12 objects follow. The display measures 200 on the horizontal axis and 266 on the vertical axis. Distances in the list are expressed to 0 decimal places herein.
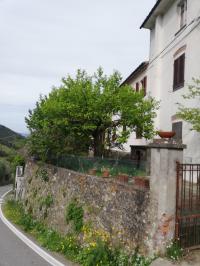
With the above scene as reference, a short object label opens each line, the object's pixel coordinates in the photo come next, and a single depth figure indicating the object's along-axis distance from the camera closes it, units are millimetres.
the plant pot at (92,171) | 8078
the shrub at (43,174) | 10360
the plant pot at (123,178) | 6343
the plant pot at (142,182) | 5431
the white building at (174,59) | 8927
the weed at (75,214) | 7307
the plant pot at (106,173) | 7286
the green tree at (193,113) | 7591
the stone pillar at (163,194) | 5021
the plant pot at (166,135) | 5165
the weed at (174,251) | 4886
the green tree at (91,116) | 10070
